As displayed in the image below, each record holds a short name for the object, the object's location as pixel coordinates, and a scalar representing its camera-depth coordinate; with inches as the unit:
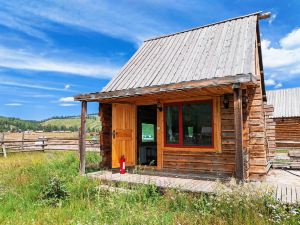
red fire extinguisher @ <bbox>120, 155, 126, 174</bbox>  382.6
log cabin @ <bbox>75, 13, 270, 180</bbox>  331.9
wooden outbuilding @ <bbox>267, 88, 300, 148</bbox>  941.2
